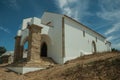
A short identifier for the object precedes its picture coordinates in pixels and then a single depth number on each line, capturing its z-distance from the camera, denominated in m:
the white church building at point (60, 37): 9.66
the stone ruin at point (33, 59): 7.53
